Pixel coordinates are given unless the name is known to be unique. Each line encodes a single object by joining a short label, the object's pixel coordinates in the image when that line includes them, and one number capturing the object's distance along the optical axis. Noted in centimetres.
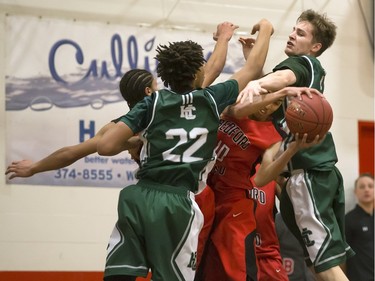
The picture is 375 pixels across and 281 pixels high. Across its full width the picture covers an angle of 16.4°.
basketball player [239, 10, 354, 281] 853
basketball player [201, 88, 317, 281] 902
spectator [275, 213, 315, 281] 1232
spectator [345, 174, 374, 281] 1515
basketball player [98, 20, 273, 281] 771
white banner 1369
